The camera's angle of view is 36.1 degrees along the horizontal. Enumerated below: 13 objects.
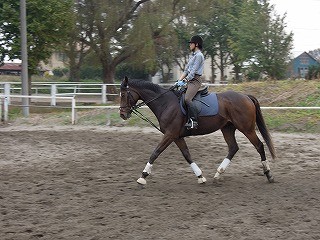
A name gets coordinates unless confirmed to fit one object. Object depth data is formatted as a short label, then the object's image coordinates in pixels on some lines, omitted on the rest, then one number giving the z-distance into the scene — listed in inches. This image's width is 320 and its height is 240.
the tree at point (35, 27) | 989.2
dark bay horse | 364.8
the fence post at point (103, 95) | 1045.9
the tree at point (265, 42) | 1400.1
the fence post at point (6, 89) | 942.4
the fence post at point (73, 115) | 743.1
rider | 363.3
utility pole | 848.3
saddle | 367.9
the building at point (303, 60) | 3290.6
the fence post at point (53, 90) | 1009.6
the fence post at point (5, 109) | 776.3
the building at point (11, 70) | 3262.8
